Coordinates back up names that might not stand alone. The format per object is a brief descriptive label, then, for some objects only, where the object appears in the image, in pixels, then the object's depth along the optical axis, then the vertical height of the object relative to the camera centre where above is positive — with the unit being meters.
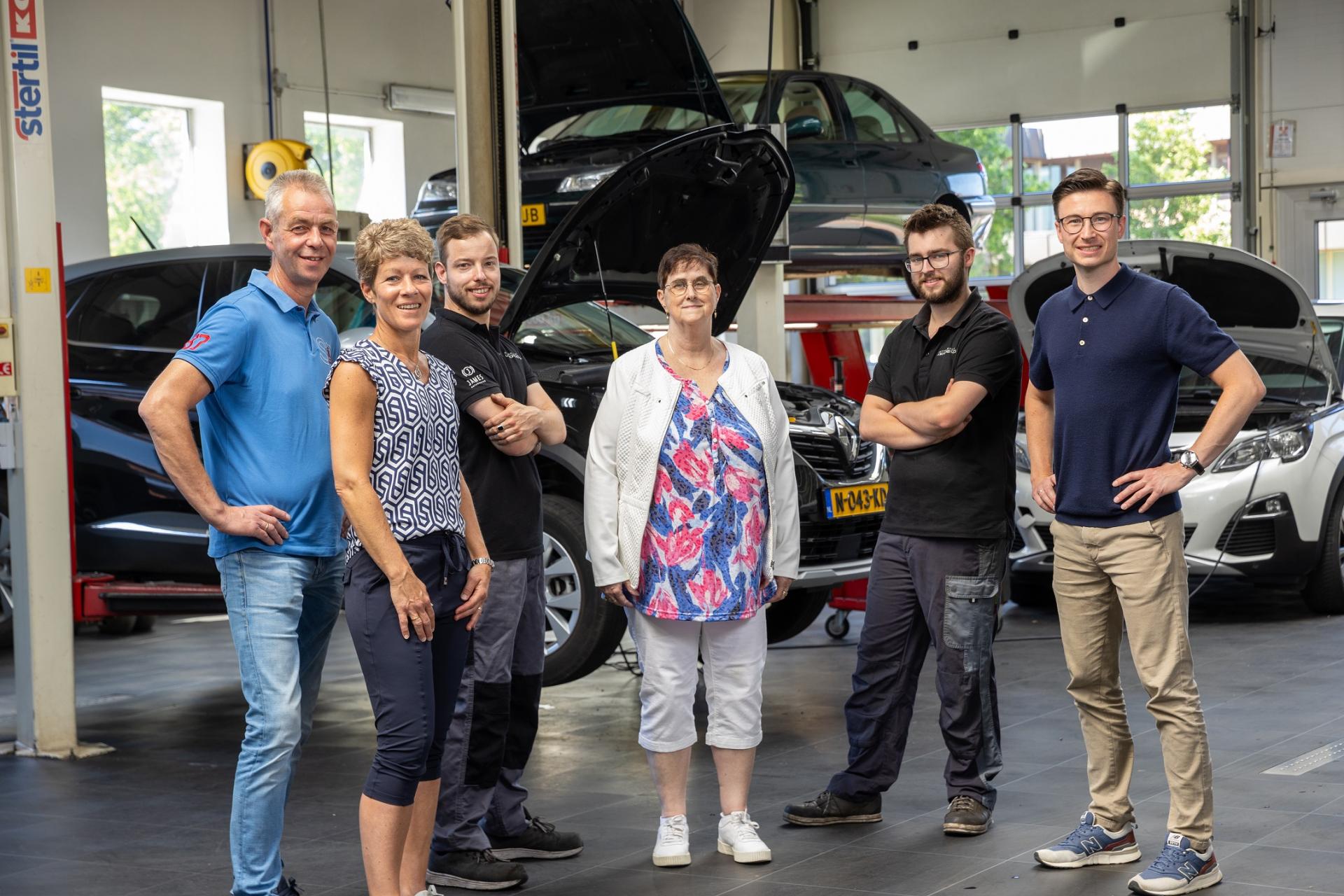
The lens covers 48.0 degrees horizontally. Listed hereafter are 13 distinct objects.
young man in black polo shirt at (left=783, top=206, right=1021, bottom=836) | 4.29 -0.52
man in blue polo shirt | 3.33 -0.23
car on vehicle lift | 8.31 +1.48
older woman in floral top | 4.06 -0.46
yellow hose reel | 12.59 +1.78
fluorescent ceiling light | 14.30 +2.57
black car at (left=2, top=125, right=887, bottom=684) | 5.59 +0.06
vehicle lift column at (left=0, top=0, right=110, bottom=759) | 5.36 -0.11
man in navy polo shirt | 3.70 -0.32
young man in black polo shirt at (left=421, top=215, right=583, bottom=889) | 3.83 -0.40
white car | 7.73 -0.53
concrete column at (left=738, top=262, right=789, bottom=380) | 8.77 +0.24
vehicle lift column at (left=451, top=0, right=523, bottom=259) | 7.52 +1.28
